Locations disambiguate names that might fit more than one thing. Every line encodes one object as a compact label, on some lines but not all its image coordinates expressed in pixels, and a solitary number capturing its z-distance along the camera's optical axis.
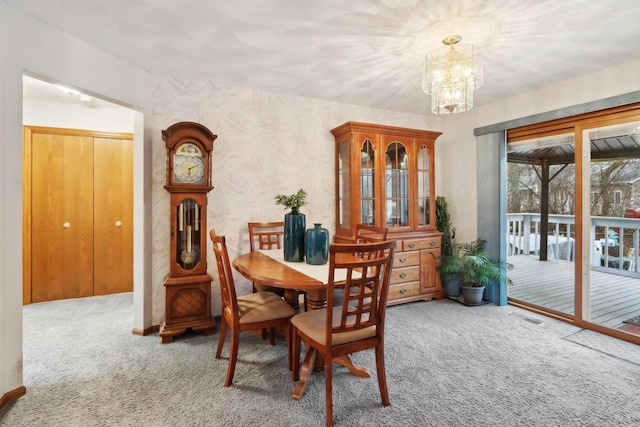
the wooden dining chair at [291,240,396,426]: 1.57
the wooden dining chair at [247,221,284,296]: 3.20
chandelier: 2.13
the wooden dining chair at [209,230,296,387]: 1.95
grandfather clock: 2.66
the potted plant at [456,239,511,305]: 3.49
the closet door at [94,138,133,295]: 3.93
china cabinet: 3.52
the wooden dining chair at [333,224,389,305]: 2.57
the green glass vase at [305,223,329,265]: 2.22
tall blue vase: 2.37
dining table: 1.79
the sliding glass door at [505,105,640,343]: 2.88
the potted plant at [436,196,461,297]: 3.75
